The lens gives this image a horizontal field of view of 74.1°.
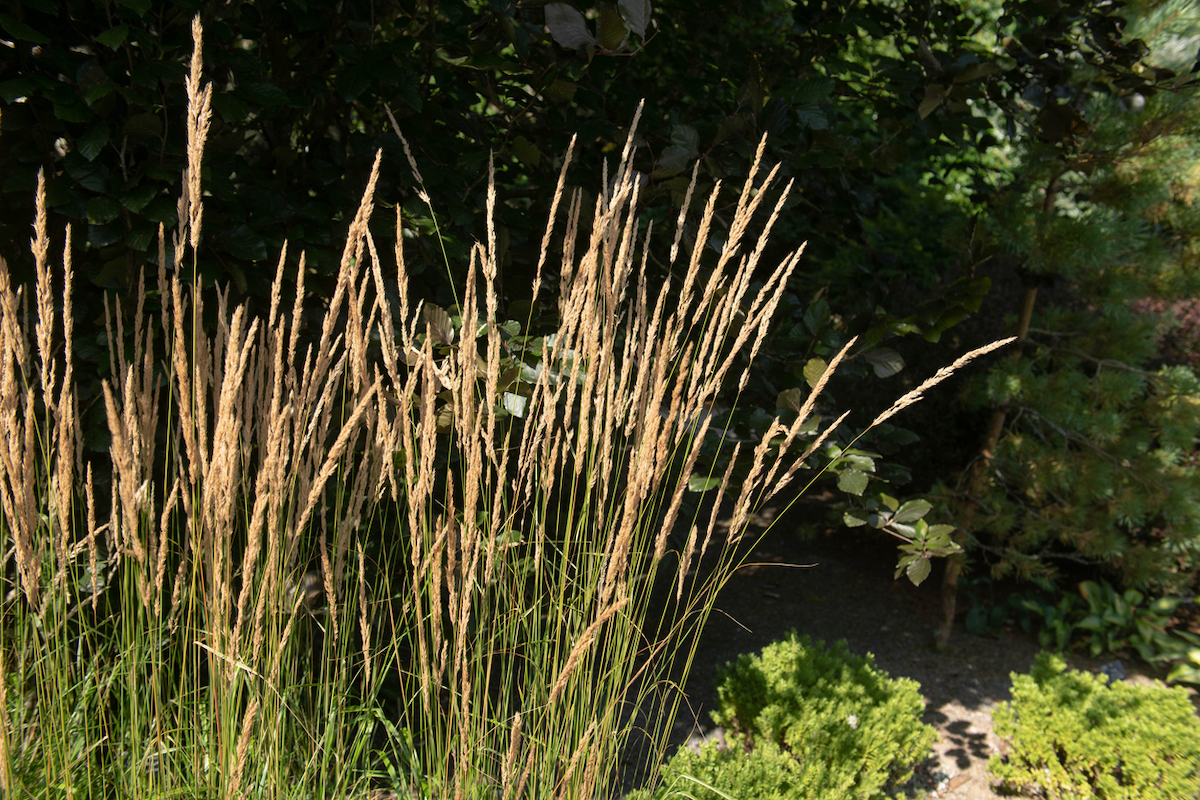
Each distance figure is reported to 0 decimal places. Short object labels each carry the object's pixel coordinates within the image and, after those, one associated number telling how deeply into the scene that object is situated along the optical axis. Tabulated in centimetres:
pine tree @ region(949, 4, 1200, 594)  271
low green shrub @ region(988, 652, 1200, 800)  209
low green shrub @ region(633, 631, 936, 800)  178
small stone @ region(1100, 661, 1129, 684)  301
